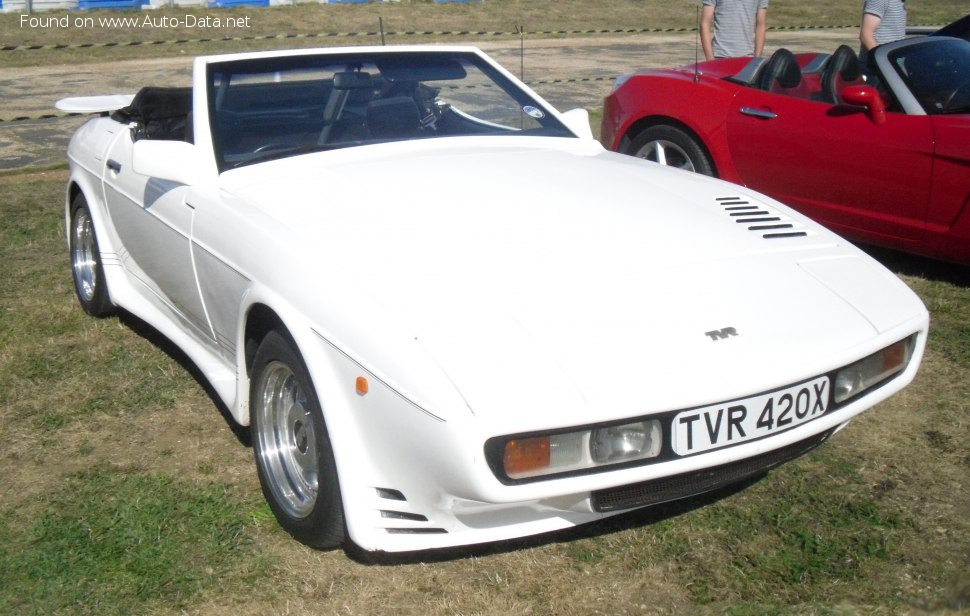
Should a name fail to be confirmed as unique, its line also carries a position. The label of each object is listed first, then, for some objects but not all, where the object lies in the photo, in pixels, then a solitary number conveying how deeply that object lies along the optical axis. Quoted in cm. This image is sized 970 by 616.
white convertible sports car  238
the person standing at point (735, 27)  786
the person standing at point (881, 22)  746
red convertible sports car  498
